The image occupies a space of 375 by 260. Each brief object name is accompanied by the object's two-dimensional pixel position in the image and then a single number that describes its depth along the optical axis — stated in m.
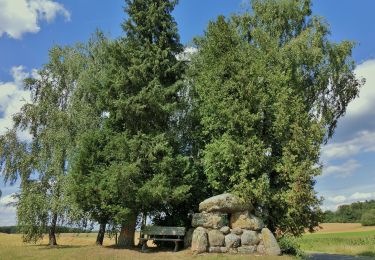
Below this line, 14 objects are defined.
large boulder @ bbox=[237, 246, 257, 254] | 20.06
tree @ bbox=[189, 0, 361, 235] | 21.92
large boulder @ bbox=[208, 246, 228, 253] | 19.72
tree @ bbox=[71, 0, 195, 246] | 21.45
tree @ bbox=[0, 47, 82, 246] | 27.15
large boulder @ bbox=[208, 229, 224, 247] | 19.92
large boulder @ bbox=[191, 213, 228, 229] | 20.48
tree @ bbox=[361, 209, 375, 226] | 68.50
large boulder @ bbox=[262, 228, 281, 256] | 19.86
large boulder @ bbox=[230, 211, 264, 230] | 20.84
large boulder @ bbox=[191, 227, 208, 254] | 19.31
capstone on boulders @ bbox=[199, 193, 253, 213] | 20.78
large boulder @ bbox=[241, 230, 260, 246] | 20.36
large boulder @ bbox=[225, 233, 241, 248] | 20.14
